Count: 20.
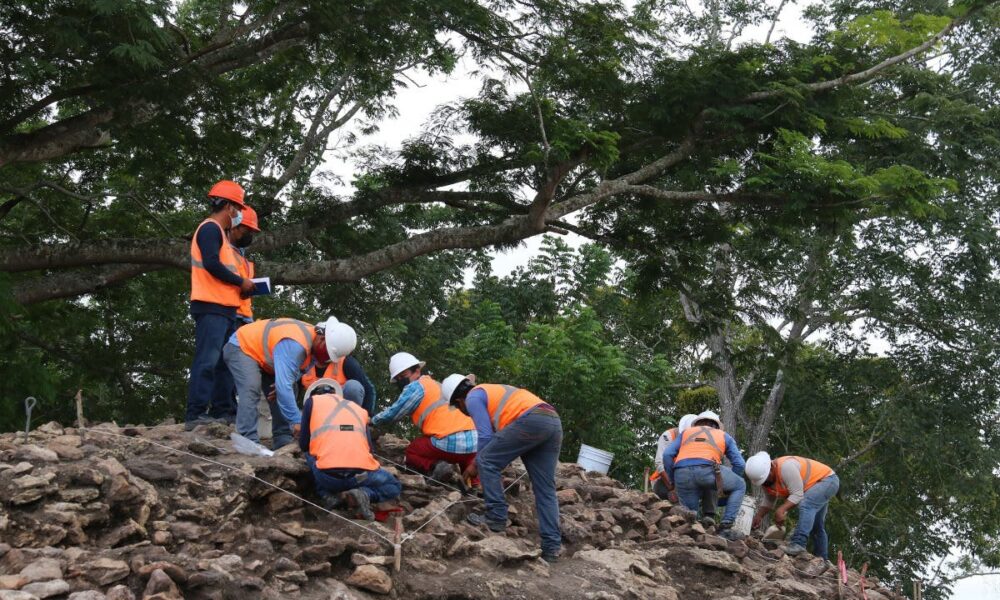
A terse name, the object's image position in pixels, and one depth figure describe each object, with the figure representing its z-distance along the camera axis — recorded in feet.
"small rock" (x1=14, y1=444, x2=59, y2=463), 20.81
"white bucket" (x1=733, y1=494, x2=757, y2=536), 36.42
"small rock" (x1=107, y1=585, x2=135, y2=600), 16.29
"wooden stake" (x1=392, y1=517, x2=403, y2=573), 21.14
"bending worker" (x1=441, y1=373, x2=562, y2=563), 24.31
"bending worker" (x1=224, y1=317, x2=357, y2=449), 24.04
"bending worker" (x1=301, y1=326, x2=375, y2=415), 26.13
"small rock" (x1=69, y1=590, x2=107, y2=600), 16.22
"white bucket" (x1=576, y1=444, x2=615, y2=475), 38.96
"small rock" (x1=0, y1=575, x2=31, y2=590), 16.11
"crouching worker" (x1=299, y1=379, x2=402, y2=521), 22.29
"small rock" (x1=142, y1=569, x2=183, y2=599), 16.76
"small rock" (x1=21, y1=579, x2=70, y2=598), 16.14
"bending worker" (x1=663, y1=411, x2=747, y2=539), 32.68
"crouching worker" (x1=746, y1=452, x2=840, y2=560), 35.12
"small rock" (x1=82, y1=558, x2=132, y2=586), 17.16
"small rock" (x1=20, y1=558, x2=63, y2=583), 16.67
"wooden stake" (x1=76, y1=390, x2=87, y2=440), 24.02
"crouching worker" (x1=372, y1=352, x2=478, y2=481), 26.20
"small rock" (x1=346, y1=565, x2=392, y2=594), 20.16
